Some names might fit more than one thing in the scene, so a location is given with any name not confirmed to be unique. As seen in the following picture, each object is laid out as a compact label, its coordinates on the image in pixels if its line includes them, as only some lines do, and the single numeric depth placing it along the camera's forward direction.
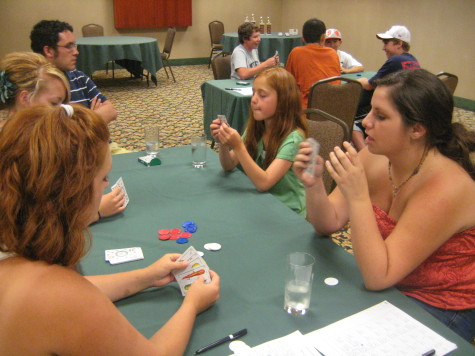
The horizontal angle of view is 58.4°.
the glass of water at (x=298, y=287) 1.12
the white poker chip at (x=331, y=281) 1.25
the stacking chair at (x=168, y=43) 8.09
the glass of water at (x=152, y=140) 2.32
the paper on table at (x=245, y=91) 3.97
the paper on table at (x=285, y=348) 0.99
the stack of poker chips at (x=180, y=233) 1.48
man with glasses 3.19
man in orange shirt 4.28
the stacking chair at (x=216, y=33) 9.34
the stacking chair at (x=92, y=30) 8.06
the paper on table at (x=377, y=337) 1.00
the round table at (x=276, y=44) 7.49
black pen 1.01
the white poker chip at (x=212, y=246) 1.43
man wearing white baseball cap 3.98
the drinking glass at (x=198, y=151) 2.21
